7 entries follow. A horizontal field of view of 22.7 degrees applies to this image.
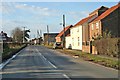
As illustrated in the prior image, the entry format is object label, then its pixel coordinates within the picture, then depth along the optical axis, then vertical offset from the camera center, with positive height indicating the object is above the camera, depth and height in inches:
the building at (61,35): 4303.9 +171.1
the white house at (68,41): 3032.7 +54.9
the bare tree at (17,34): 5374.0 +221.0
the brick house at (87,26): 2445.7 +166.9
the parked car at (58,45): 2942.9 +11.4
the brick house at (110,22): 2011.6 +165.0
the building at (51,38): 6011.8 +180.7
